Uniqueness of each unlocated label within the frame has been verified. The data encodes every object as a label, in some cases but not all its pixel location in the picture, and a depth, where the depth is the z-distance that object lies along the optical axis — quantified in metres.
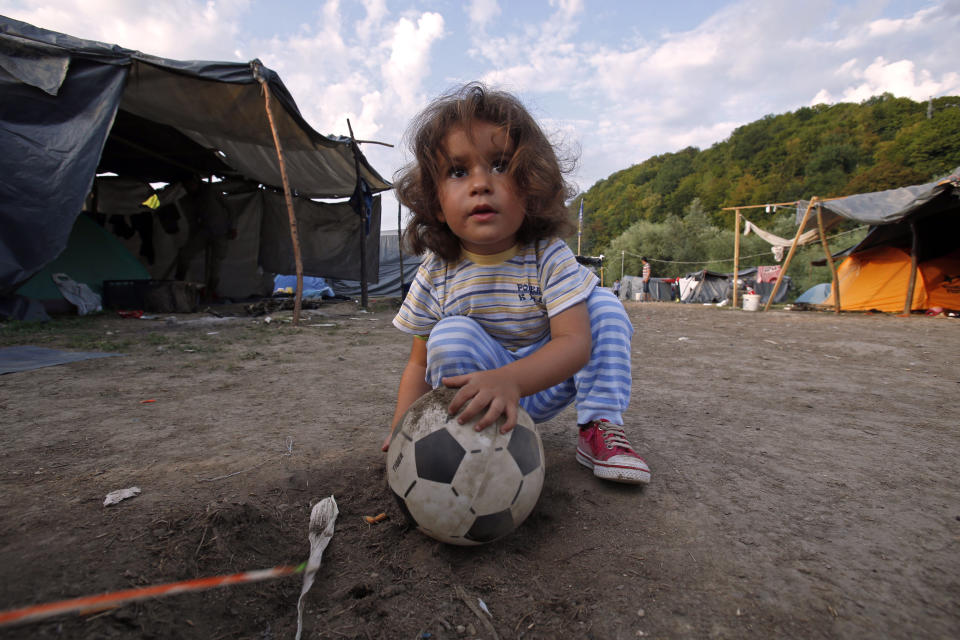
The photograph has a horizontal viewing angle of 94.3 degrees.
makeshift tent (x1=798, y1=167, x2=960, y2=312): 7.77
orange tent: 8.76
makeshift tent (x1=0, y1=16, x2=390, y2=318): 4.37
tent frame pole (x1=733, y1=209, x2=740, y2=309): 12.29
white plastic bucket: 11.80
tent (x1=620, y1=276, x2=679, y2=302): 25.73
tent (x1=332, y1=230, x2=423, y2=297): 12.95
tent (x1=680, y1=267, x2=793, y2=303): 23.30
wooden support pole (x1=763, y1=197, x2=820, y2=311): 9.42
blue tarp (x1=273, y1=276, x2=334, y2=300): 11.89
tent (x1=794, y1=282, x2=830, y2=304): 15.01
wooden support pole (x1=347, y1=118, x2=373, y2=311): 8.95
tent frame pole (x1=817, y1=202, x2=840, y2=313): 9.31
